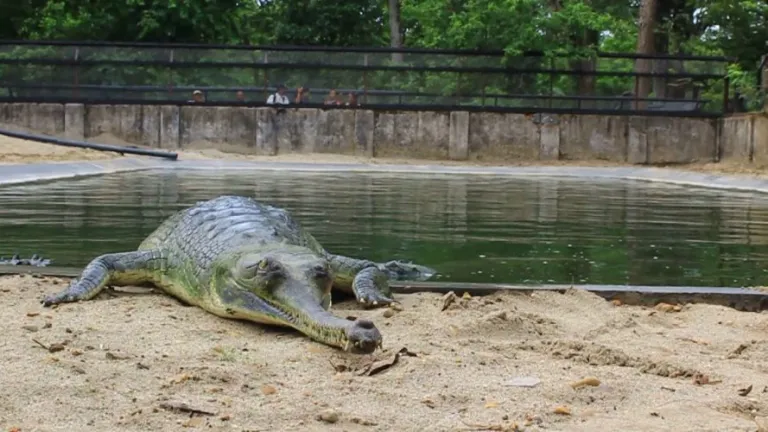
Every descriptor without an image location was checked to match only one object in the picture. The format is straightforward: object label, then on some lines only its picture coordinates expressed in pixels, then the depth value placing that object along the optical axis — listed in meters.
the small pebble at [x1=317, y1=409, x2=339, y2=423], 3.47
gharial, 4.85
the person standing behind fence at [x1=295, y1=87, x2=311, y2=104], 31.59
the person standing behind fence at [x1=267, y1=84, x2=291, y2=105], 31.28
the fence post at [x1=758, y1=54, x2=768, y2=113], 28.32
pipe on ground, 24.39
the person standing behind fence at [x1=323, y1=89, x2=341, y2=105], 31.68
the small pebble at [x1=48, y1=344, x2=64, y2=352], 4.30
